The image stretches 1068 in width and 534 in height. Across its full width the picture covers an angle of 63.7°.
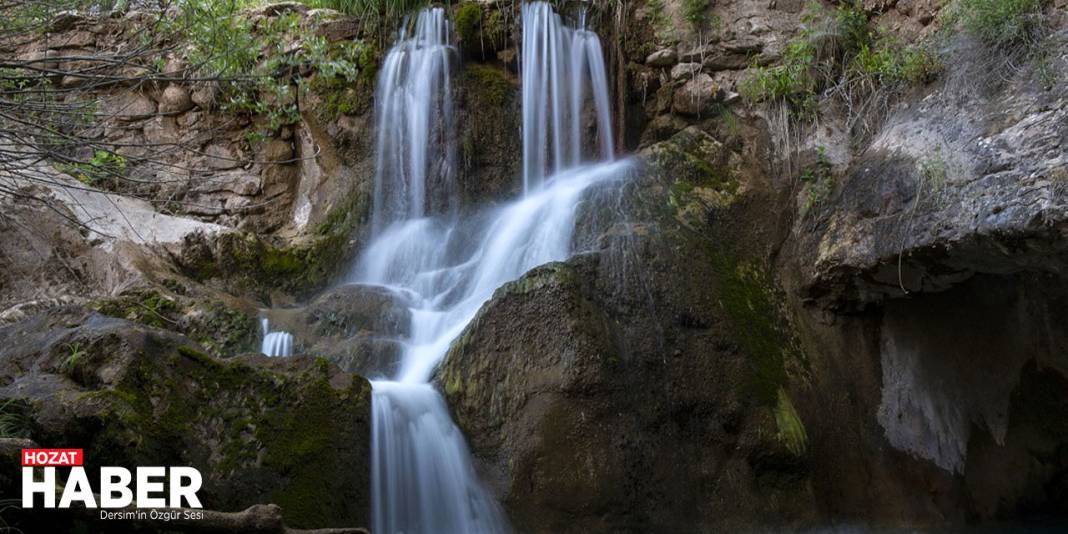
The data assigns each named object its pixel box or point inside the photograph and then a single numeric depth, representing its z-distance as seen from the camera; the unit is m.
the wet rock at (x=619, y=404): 5.33
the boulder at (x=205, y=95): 9.84
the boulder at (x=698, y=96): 8.19
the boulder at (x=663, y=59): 8.60
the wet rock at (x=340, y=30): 9.73
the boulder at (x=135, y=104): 10.04
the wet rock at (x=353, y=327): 6.29
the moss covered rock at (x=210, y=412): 4.38
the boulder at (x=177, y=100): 9.96
